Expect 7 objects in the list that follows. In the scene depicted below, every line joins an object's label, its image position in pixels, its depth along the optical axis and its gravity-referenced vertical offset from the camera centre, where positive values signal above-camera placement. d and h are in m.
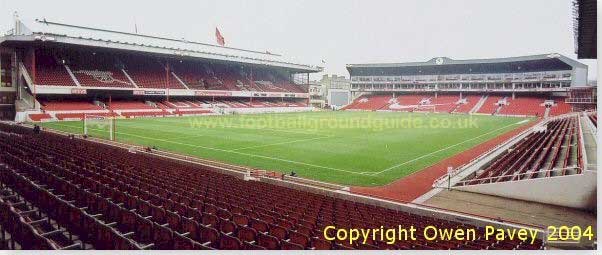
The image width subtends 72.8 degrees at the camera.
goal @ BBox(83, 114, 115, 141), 27.23 -1.44
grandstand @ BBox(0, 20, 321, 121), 41.06 +4.70
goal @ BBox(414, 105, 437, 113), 71.01 +1.05
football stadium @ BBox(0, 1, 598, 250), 7.05 -1.80
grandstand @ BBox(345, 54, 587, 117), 63.28 +5.48
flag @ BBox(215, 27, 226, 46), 58.35 +10.57
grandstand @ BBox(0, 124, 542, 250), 6.04 -1.87
